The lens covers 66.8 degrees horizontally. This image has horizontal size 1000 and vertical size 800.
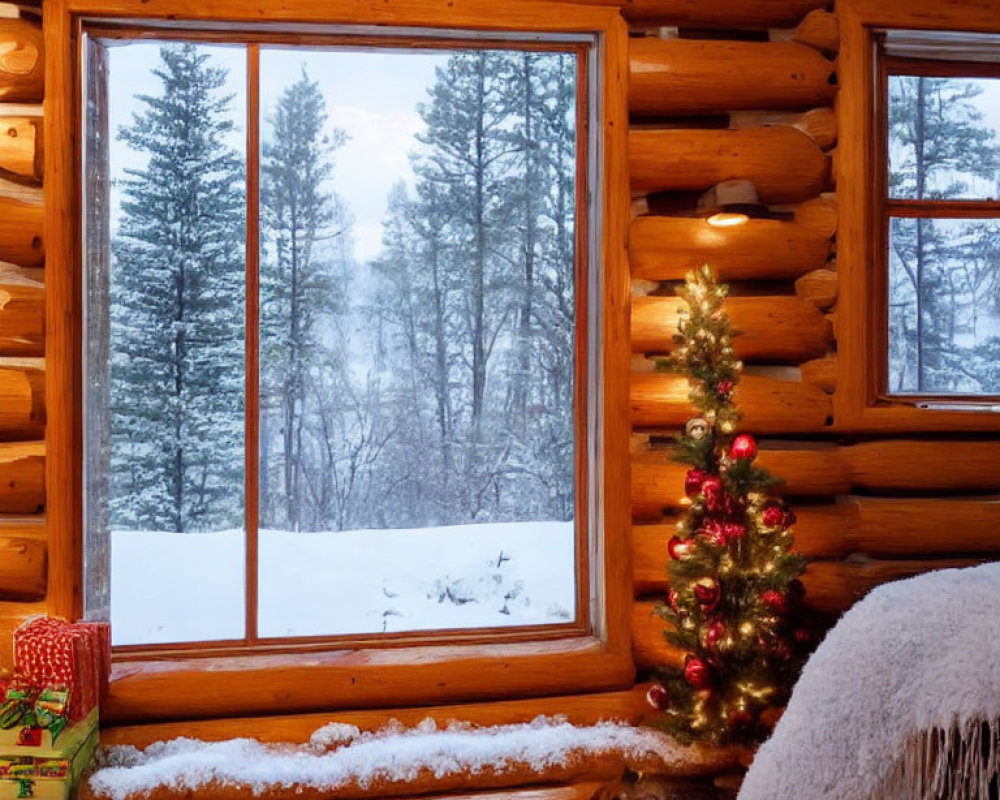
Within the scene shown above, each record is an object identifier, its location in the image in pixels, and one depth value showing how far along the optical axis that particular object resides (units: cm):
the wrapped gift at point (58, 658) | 276
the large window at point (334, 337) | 318
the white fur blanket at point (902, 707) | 182
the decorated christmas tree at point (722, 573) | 292
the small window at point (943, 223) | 354
